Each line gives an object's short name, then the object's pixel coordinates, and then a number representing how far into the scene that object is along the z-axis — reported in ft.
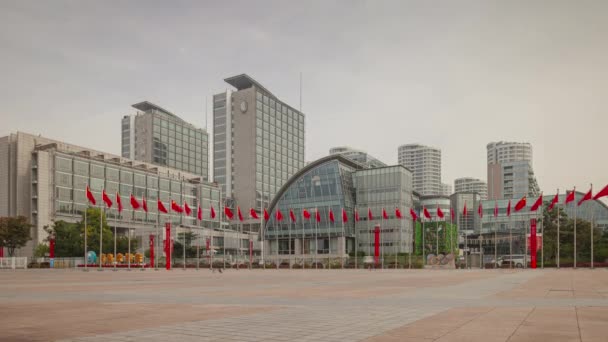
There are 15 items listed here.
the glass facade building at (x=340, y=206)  409.49
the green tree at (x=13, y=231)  302.12
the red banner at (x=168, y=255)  257.14
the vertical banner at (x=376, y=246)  281.95
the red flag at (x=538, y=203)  220.23
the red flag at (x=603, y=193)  176.92
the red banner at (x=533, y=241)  214.36
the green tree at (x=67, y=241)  309.01
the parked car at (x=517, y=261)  287.09
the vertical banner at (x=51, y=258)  275.43
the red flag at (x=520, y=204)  219.69
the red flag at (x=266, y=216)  442.09
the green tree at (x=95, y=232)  305.32
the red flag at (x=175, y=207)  249.34
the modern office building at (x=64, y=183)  378.32
